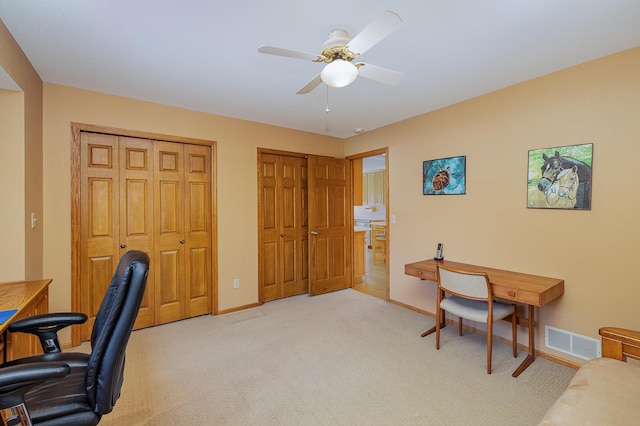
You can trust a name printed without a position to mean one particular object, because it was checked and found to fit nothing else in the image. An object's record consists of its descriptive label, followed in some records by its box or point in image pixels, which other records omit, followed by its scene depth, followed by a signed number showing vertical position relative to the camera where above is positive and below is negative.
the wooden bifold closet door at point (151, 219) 2.85 -0.08
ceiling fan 1.40 +0.90
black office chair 1.04 -0.69
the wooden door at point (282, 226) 3.95 -0.21
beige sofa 1.09 -0.78
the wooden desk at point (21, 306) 1.61 -0.57
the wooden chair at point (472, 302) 2.28 -0.82
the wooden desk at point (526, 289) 2.14 -0.61
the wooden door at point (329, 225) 4.22 -0.21
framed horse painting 2.28 +0.27
